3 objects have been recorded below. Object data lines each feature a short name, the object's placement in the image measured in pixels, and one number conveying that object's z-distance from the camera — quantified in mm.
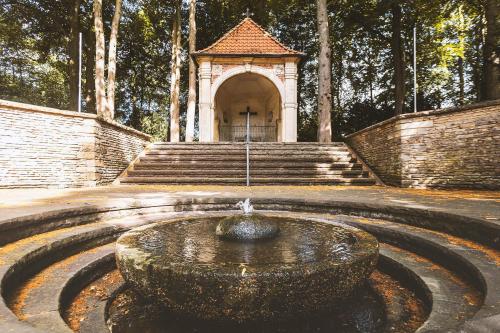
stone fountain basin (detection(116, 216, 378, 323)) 1904
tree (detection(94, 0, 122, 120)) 12477
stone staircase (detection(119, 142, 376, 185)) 8445
